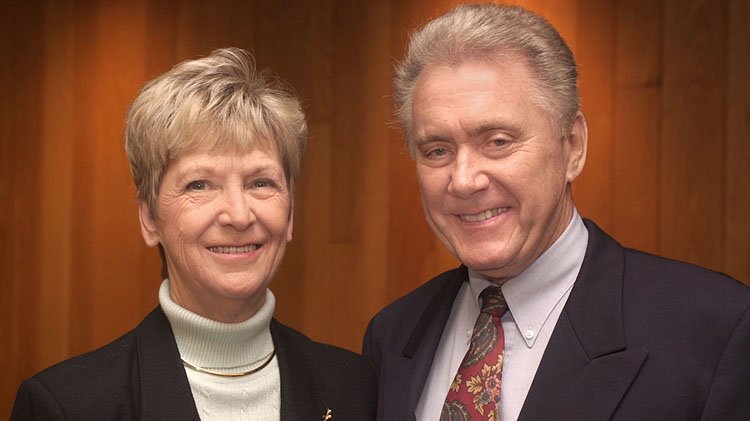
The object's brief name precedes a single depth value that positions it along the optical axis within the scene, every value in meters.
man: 1.88
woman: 2.10
